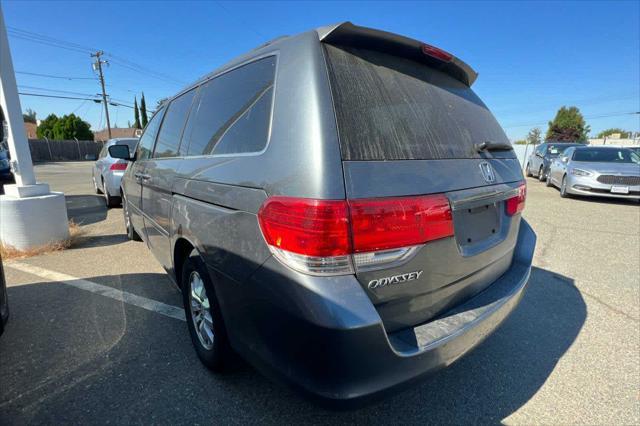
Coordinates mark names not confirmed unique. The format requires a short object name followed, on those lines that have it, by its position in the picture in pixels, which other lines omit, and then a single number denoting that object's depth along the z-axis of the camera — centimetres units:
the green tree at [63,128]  4306
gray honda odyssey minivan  133
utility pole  4238
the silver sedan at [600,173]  827
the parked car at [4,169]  836
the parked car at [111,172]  738
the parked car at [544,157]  1366
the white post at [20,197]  435
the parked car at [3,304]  219
